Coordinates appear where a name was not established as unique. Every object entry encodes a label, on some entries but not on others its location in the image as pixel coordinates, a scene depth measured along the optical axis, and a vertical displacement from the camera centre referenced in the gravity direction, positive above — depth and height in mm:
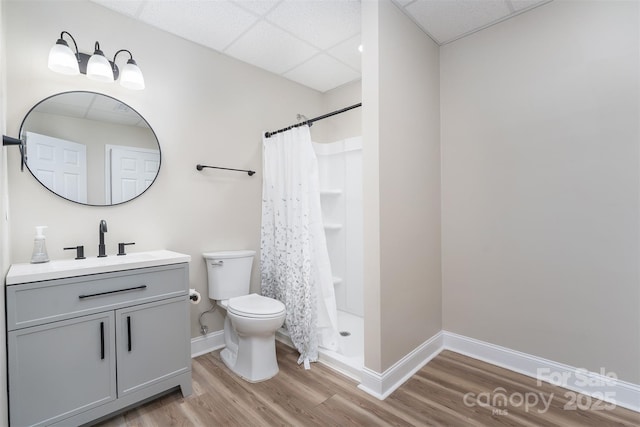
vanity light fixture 1626 +883
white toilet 1963 -680
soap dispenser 1619 -173
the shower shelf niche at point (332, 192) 3090 +208
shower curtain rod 1997 +691
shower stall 3008 -66
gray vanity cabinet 1340 -652
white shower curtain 2223 -303
